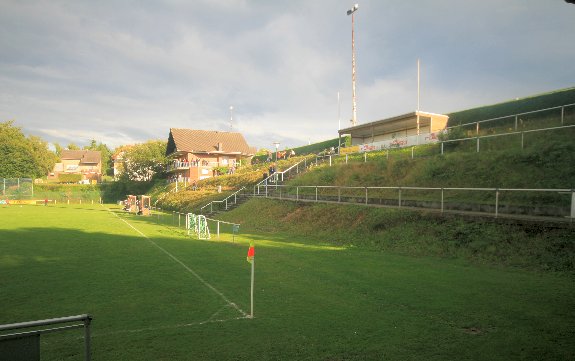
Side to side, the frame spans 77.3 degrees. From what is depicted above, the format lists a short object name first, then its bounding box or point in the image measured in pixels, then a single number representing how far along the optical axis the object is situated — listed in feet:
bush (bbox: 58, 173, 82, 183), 279.08
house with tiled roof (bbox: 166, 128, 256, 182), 180.96
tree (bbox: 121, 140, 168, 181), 206.49
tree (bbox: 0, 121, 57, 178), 216.13
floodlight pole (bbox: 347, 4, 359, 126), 144.05
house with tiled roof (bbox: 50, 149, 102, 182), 357.00
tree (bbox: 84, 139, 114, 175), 398.21
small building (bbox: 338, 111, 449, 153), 89.15
